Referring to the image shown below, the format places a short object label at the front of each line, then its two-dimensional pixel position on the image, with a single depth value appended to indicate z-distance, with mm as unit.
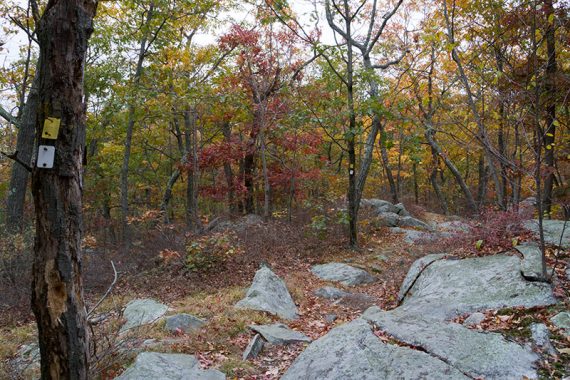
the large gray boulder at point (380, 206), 16000
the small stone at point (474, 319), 4286
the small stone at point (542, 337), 3547
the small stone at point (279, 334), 5075
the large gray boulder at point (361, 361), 3356
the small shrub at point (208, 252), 8734
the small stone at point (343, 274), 8586
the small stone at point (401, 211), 16609
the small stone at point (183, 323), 5297
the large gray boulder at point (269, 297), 6266
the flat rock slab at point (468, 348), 3297
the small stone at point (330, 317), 6328
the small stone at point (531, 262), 4914
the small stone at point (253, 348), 4656
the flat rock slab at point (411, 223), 14927
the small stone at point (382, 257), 10134
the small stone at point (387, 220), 13998
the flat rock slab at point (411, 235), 10922
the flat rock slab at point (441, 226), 14066
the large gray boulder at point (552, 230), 6199
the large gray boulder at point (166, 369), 3838
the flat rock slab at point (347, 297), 7100
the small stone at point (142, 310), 5912
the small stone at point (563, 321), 3756
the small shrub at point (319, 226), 10820
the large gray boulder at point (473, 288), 4652
